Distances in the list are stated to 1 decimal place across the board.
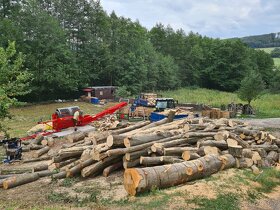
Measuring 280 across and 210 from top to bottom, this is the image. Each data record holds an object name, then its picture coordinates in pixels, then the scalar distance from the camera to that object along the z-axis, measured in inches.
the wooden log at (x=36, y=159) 472.3
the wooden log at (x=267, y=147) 438.8
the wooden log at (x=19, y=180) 345.5
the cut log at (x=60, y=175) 357.5
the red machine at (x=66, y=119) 633.7
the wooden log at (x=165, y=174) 274.1
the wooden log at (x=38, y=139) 563.5
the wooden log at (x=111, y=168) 348.2
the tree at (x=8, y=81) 433.3
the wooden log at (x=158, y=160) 328.7
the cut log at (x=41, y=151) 496.4
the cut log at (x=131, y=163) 337.4
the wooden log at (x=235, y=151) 368.9
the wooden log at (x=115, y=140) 338.1
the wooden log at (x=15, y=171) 402.9
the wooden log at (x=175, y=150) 348.2
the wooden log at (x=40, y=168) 396.0
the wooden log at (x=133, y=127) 471.7
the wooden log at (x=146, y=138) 342.7
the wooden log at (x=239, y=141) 406.9
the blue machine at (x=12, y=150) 472.7
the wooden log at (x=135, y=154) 334.7
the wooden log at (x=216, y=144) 380.2
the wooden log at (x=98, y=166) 345.7
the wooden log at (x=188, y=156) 341.9
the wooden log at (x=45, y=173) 376.4
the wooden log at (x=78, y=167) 355.1
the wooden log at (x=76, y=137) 514.3
